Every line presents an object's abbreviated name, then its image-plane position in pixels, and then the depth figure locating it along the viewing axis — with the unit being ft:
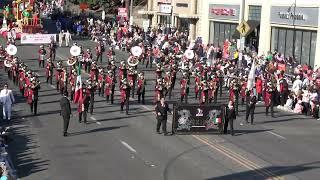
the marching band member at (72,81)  100.99
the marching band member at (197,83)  110.42
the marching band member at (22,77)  104.88
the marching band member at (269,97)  98.18
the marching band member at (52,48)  144.15
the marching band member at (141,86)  101.90
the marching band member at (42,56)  137.90
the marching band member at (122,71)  116.01
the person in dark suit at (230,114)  80.43
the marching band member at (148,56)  151.10
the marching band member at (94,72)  115.65
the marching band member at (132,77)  108.63
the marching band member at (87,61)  134.72
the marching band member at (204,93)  101.04
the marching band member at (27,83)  94.32
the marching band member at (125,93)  93.97
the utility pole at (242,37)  128.38
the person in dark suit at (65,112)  76.03
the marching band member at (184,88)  105.50
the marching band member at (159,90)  97.14
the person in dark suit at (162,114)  78.74
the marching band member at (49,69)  118.21
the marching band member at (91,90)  89.45
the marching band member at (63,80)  106.31
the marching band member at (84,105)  84.84
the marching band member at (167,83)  104.96
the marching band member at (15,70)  116.03
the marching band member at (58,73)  109.09
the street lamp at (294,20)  147.54
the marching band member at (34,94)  89.94
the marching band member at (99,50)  151.12
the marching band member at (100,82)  109.14
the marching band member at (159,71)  115.34
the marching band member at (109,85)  102.28
